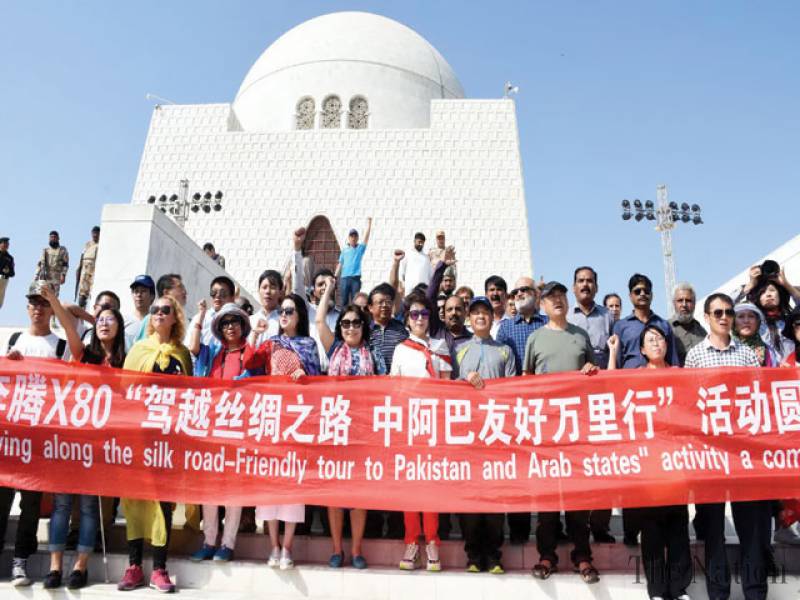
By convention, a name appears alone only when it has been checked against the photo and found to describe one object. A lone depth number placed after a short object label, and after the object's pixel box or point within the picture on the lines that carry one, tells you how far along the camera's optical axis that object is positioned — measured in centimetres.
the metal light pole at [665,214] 1877
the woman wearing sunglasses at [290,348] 416
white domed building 1875
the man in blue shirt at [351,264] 769
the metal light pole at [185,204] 1881
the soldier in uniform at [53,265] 1009
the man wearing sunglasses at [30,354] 379
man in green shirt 373
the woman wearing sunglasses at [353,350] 417
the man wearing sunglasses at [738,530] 346
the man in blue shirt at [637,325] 423
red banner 366
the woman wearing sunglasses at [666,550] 346
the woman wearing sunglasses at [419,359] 383
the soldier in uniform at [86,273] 948
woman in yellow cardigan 370
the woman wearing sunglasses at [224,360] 392
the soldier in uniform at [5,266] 914
